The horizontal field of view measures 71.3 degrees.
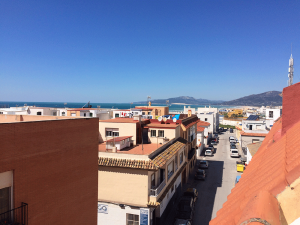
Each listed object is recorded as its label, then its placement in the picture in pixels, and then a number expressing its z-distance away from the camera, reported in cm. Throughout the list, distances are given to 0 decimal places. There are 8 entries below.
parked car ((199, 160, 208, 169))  3538
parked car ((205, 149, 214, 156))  4412
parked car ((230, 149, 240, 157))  4222
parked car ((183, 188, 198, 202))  2353
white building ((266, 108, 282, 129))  5094
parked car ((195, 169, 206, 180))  3052
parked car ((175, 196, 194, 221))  1924
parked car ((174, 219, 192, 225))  1751
